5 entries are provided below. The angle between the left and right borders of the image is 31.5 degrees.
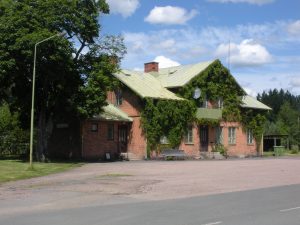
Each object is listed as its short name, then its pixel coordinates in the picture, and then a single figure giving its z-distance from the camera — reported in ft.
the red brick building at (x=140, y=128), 136.36
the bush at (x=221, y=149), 158.30
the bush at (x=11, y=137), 144.05
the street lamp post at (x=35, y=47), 92.26
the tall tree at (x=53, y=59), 103.65
